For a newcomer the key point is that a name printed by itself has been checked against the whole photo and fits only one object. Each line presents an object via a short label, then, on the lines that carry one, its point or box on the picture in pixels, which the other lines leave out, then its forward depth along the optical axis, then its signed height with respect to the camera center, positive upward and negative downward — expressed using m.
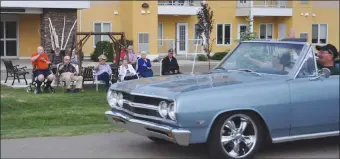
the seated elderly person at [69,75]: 15.15 -0.56
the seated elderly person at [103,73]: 15.90 -0.53
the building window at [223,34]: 40.09 +1.37
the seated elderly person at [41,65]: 15.13 -0.31
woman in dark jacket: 16.18 -0.37
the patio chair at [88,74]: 16.55 -0.59
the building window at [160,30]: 38.38 +1.54
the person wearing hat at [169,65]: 16.39 -0.32
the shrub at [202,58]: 35.41 -0.25
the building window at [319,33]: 43.14 +1.57
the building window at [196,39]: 37.42 +0.95
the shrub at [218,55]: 36.19 -0.07
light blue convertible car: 7.02 -0.63
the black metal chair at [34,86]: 15.15 -0.86
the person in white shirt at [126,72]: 15.21 -0.48
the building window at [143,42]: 35.81 +0.70
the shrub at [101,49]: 31.01 +0.24
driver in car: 8.66 -0.08
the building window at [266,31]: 42.00 +1.66
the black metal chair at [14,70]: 17.72 -0.54
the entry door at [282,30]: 41.78 +1.73
